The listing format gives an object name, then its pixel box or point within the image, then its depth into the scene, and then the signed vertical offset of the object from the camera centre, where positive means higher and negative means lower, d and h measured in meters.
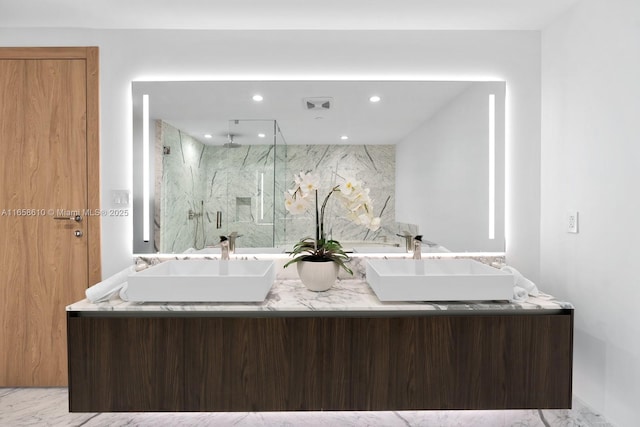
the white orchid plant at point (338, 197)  1.77 +0.03
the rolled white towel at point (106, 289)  1.55 -0.38
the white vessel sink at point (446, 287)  1.51 -0.35
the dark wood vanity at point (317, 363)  1.48 -0.67
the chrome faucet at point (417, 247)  1.97 -0.22
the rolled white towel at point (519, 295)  1.57 -0.40
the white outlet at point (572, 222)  1.88 -0.07
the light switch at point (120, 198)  2.10 +0.06
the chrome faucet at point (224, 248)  1.99 -0.23
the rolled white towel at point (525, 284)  1.68 -0.38
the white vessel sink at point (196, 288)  1.51 -0.35
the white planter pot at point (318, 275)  1.73 -0.34
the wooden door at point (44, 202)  2.07 +0.03
